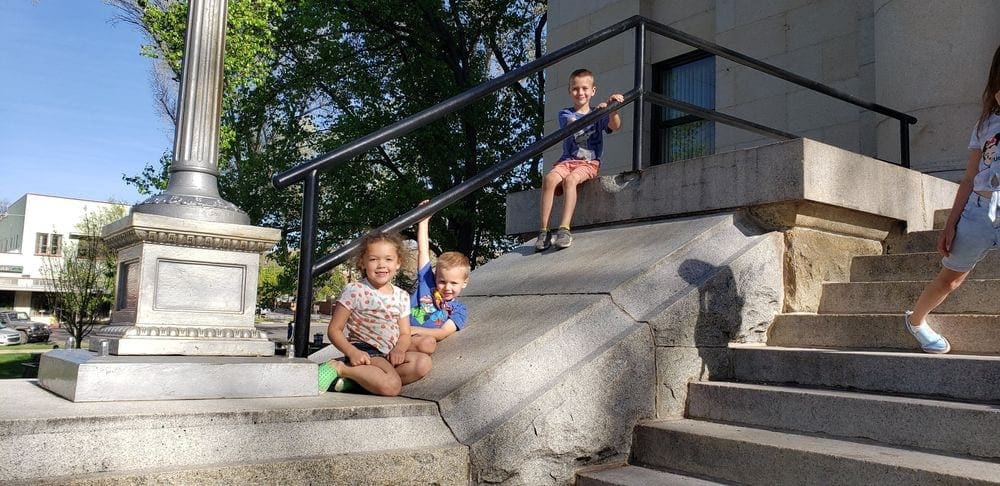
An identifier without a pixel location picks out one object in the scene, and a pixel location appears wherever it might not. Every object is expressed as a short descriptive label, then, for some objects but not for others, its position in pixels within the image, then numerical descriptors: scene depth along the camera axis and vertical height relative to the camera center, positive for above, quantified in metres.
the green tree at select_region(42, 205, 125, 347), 26.20 +0.40
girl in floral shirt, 3.70 -0.06
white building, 55.78 +4.34
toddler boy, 4.22 +0.07
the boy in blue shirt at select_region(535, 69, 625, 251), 5.45 +1.14
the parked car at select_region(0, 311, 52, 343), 38.94 -1.64
